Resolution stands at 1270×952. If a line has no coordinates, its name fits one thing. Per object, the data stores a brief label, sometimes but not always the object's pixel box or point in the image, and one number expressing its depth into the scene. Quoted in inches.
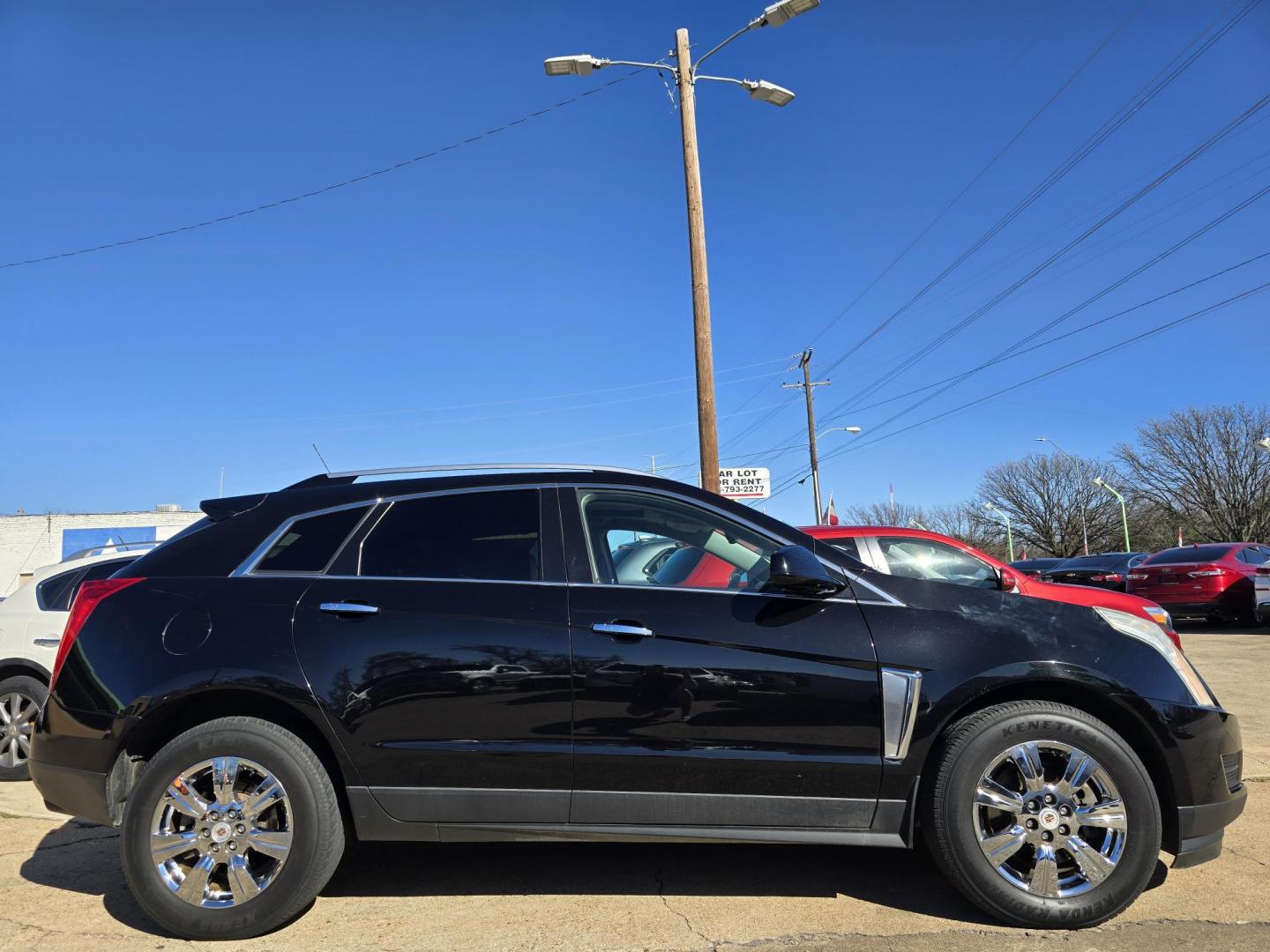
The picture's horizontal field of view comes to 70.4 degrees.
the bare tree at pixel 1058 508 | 2544.3
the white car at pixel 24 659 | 244.2
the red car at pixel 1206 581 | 589.6
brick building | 1488.7
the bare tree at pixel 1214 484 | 1962.4
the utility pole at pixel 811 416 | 1397.6
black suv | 132.0
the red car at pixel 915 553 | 277.7
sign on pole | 480.1
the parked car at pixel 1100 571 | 693.3
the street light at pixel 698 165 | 410.0
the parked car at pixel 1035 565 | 792.0
